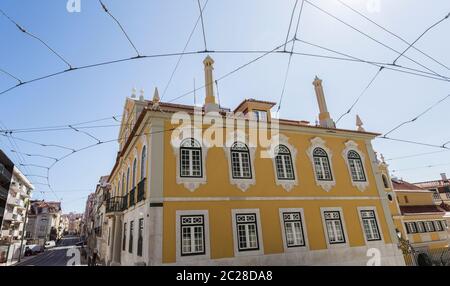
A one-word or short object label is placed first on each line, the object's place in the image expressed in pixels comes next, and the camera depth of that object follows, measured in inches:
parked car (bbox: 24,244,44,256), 1788.9
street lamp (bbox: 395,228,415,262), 713.1
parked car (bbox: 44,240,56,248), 2573.8
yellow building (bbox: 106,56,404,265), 422.3
